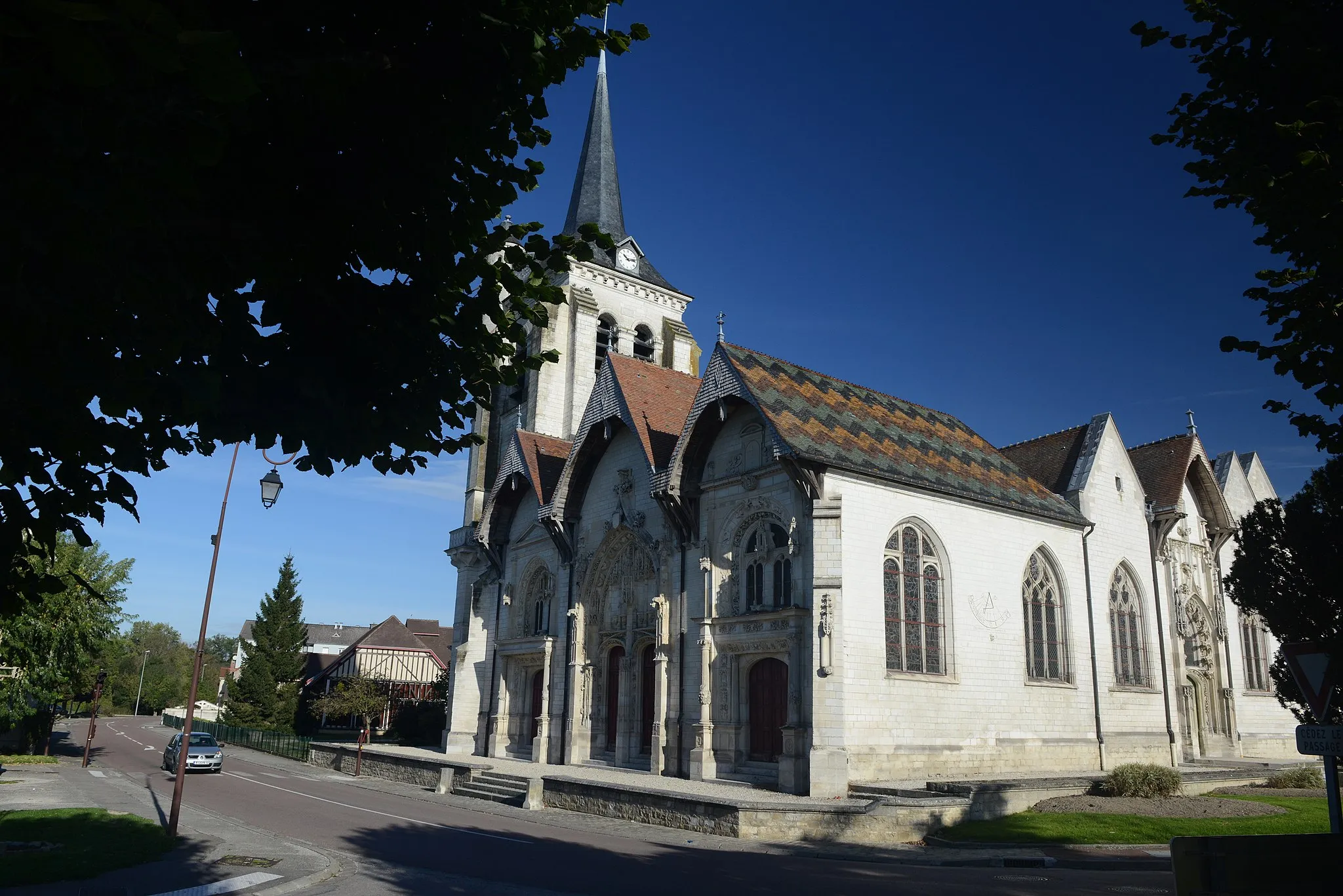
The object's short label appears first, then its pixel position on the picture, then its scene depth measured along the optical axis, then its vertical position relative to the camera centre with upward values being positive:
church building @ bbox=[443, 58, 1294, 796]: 21.39 +3.00
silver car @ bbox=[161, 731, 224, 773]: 29.94 -2.24
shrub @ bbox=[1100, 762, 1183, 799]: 18.97 -1.23
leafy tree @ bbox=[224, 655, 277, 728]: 49.97 -0.57
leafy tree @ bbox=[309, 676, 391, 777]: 40.94 -0.46
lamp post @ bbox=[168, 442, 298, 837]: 15.48 +0.83
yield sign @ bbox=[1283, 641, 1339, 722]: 7.71 +0.40
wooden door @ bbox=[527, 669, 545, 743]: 30.66 -0.02
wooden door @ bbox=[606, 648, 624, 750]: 27.20 +0.32
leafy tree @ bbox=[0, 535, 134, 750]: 27.62 +1.11
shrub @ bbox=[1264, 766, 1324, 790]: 21.77 -1.21
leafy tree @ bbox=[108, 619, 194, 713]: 102.38 +1.36
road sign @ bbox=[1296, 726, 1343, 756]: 7.51 -0.11
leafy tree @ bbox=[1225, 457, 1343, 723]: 12.69 +2.21
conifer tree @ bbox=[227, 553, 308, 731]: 50.31 +1.03
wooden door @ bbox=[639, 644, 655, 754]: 25.88 -0.04
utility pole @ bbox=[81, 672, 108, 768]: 33.16 -0.67
